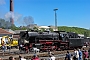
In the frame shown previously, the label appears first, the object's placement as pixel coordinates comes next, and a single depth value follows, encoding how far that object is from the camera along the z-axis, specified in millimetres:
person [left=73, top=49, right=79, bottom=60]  10930
